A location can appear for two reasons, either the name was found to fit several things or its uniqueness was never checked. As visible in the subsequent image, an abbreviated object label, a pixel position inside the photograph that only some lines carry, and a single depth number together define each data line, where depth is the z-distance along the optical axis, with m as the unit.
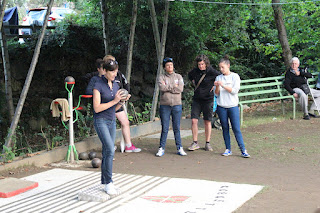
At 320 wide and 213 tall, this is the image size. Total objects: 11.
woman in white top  7.09
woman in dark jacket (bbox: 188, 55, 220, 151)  7.73
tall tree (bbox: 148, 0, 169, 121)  10.29
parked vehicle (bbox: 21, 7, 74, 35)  16.22
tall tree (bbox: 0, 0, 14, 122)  10.09
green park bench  10.76
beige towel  6.95
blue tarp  15.43
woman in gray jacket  7.38
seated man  11.00
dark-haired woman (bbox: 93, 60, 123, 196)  4.82
